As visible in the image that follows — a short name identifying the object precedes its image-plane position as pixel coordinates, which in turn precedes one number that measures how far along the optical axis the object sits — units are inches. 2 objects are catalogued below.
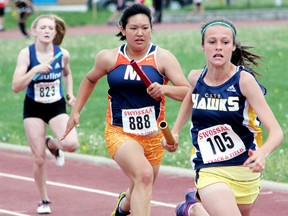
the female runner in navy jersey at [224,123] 527.3
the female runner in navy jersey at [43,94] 769.0
